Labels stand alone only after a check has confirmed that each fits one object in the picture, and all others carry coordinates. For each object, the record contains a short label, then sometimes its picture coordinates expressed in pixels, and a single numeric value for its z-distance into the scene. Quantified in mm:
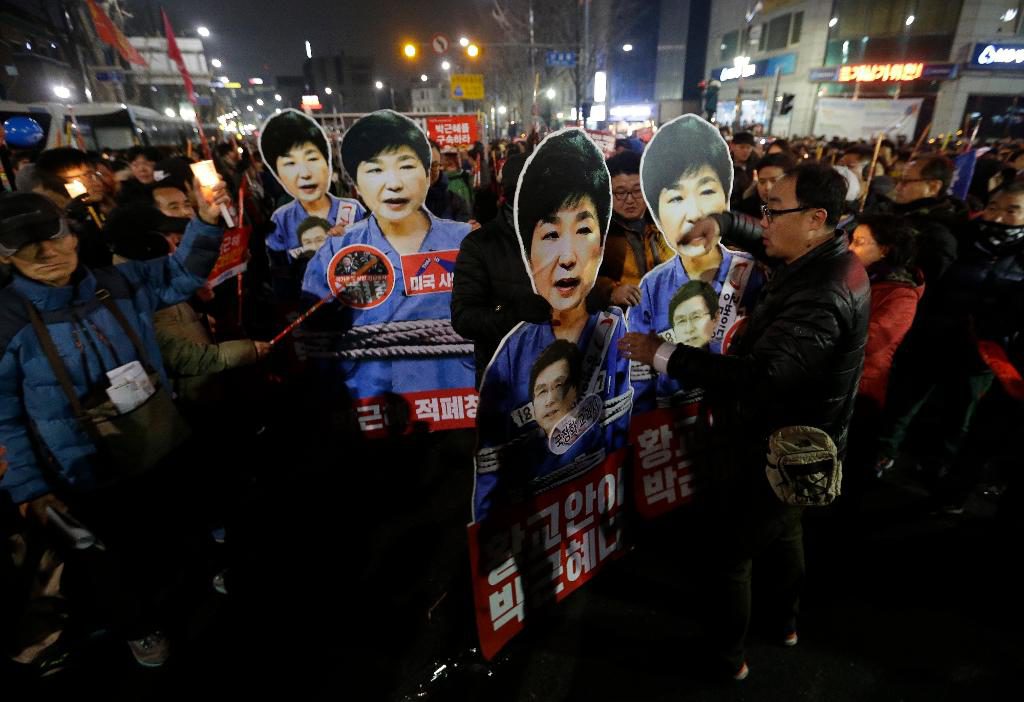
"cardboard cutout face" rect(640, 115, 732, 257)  3326
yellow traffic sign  19438
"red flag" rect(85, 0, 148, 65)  9758
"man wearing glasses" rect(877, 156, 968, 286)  3994
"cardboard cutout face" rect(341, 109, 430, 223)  4105
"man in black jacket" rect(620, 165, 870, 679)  2104
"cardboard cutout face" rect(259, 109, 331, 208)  4656
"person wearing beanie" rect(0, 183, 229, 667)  2363
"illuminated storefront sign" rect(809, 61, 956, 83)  25875
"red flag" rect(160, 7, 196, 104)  5831
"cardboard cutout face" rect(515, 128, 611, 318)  2312
